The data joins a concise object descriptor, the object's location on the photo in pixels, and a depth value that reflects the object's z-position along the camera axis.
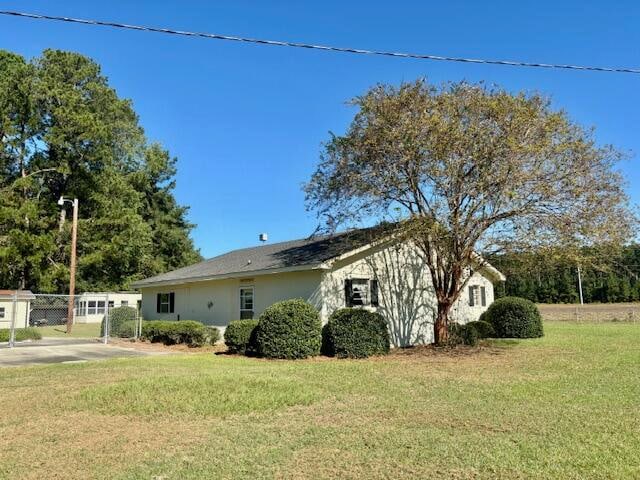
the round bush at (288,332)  13.40
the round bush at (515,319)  19.67
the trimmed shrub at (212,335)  17.23
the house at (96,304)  38.31
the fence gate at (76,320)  20.11
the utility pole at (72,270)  25.30
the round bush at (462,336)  16.16
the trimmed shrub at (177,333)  17.09
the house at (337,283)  16.23
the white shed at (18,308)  25.55
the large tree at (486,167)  13.30
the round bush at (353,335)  13.75
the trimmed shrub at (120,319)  20.88
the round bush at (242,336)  14.54
